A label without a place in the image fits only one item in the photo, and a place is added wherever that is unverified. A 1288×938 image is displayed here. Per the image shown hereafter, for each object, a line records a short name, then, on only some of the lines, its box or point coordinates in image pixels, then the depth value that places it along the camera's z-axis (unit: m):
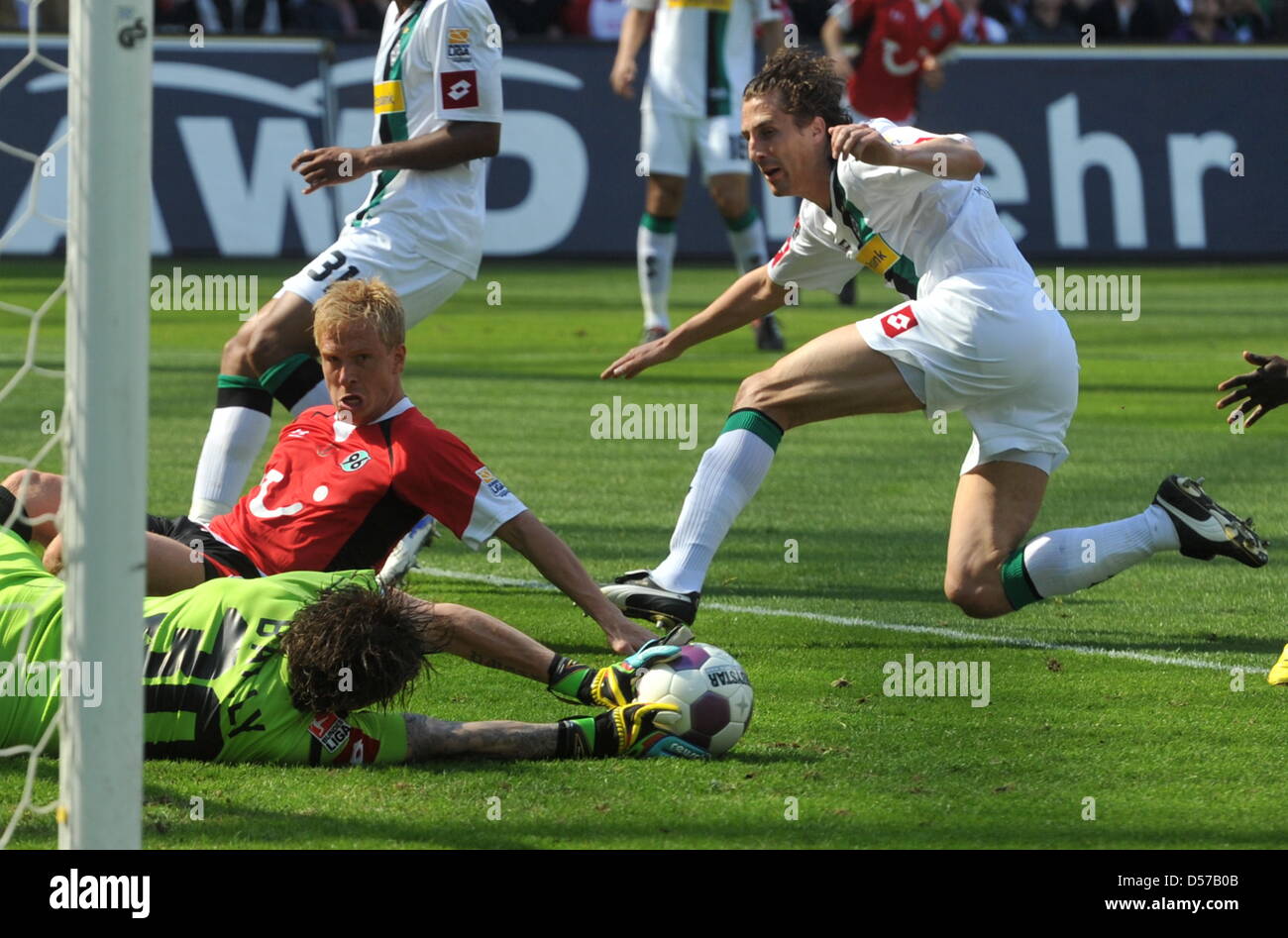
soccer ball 8.52
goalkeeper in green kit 7.86
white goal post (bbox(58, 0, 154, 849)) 5.81
